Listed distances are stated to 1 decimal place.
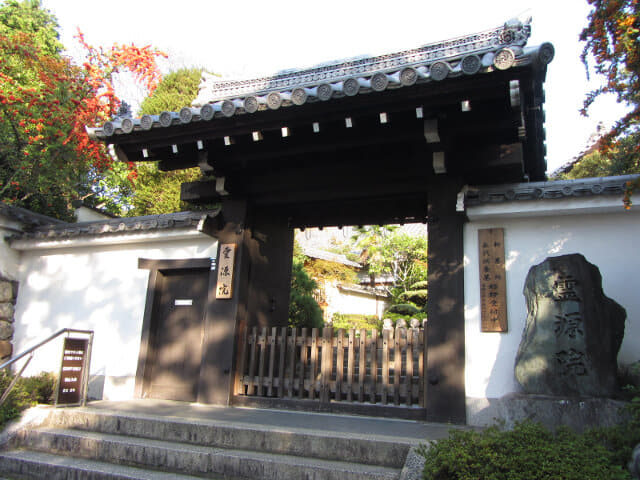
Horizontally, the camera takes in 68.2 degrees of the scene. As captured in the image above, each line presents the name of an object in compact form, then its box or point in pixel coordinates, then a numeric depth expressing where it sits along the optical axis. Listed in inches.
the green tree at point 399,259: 877.8
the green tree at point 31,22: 634.4
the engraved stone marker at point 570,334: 174.3
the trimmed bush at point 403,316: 725.9
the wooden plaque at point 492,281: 230.6
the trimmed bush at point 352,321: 797.9
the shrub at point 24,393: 227.1
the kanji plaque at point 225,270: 285.4
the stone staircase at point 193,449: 167.0
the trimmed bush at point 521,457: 123.0
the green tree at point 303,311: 437.7
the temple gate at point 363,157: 208.8
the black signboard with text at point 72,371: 242.5
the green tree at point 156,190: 653.3
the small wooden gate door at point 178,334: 297.0
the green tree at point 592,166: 546.8
